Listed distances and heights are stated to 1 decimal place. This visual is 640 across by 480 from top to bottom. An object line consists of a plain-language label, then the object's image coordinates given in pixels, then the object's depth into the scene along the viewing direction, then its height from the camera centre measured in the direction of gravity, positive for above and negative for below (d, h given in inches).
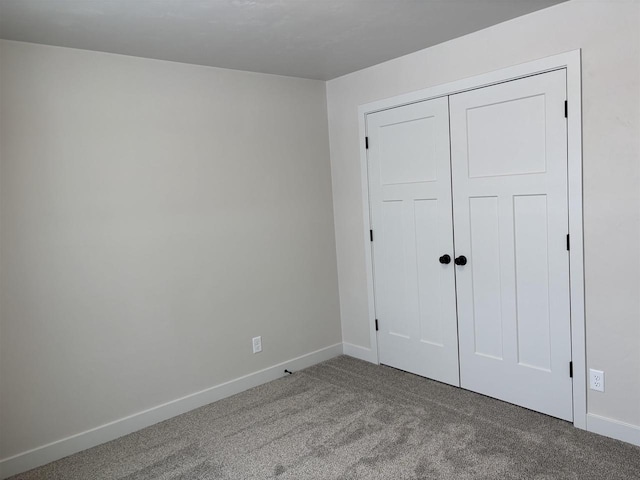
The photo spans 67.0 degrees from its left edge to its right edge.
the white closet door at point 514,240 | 110.6 -11.2
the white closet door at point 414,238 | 134.0 -10.9
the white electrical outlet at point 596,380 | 105.6 -41.7
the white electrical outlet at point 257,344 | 146.3 -40.8
